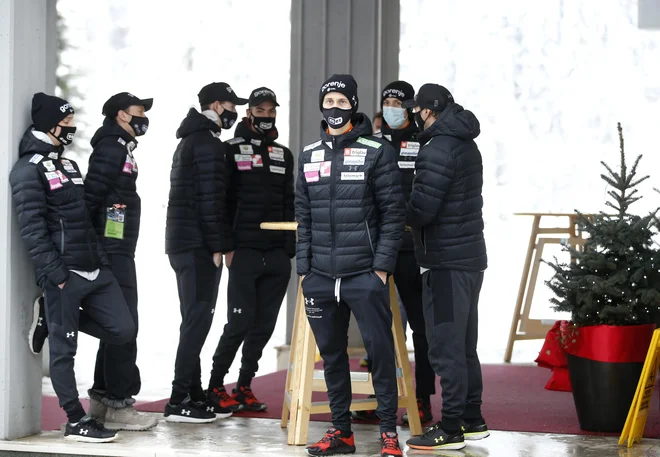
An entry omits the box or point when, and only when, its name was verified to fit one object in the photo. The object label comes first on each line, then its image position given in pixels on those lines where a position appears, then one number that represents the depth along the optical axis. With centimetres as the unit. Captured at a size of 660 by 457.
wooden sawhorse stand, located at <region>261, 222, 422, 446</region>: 895
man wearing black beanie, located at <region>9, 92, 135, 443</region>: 880
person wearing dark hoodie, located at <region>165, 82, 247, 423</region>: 1011
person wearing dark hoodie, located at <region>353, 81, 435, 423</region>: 980
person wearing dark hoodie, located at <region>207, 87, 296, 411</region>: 1047
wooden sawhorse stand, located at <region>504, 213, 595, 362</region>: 1491
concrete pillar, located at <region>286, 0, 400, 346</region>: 1527
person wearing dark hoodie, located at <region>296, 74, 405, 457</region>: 833
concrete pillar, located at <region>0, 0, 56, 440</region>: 908
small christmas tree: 935
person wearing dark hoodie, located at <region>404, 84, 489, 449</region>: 859
